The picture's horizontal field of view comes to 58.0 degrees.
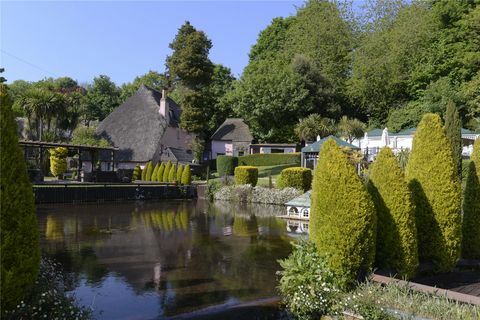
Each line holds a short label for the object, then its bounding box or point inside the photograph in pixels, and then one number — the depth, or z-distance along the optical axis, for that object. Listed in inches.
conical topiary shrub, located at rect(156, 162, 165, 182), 1434.5
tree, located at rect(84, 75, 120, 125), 2632.9
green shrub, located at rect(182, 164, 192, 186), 1311.5
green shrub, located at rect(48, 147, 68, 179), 1519.4
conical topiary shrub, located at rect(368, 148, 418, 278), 317.1
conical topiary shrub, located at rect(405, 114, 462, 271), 351.3
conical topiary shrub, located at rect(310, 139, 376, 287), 282.2
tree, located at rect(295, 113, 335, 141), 1670.8
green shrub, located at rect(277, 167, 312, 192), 1115.3
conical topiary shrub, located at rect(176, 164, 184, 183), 1343.5
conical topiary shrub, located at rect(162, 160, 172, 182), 1404.8
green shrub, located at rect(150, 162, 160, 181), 1454.6
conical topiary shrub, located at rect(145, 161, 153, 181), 1491.1
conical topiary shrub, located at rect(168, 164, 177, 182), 1371.7
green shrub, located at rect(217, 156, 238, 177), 1596.9
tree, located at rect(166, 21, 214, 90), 1638.8
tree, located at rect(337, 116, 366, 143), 1598.2
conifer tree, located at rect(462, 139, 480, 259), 398.6
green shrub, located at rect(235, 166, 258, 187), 1204.5
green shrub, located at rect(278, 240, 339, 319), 270.7
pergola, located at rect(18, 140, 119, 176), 1051.3
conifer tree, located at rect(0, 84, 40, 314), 204.8
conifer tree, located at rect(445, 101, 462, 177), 936.3
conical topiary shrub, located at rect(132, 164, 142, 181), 1555.1
